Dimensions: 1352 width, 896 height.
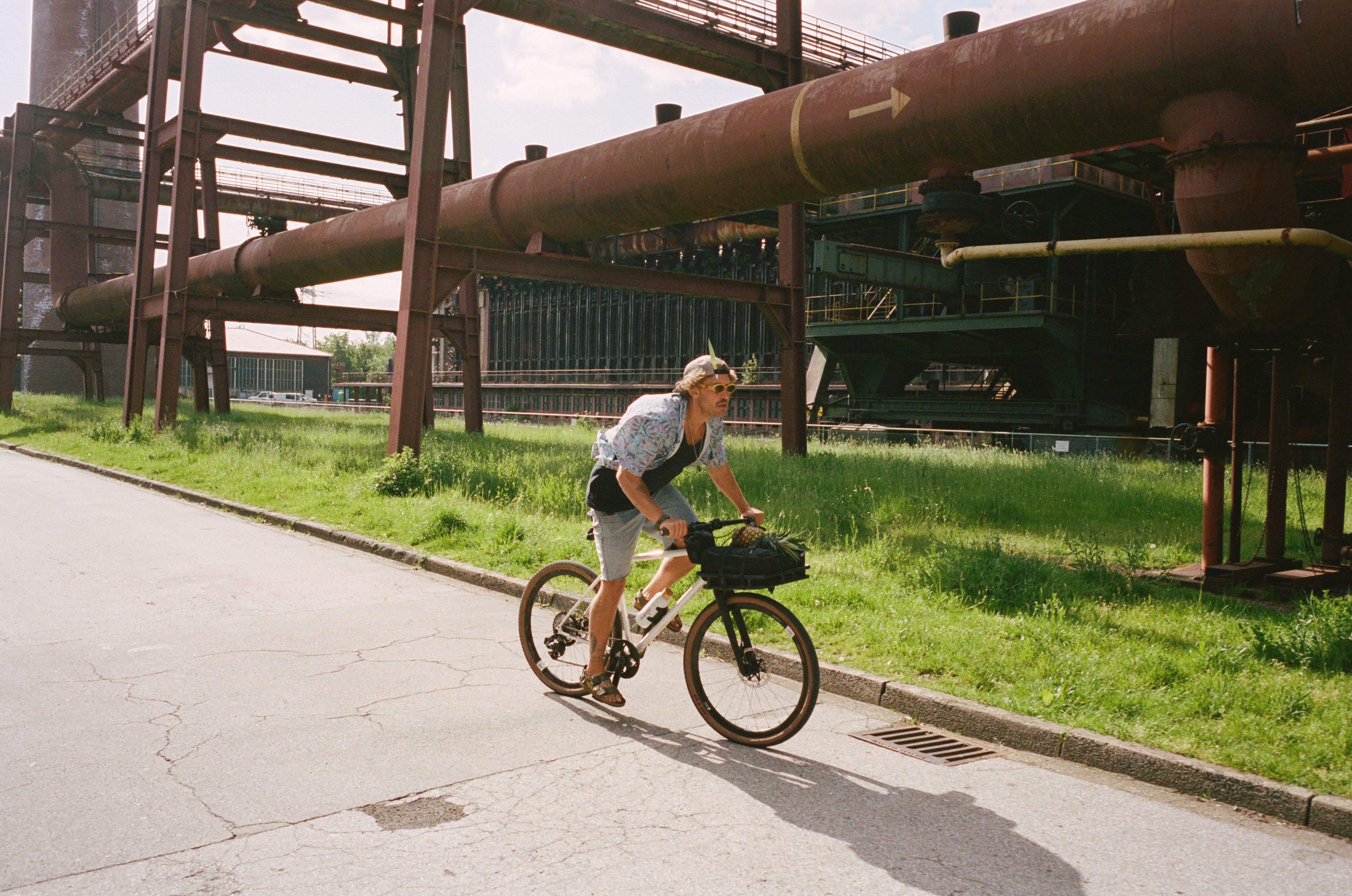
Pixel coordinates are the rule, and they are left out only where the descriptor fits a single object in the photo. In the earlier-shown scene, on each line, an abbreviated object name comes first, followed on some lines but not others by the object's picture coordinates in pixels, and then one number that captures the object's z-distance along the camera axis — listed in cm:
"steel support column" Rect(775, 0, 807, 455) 1608
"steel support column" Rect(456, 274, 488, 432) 2120
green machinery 2262
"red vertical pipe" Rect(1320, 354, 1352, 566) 759
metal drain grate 445
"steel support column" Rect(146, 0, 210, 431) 1877
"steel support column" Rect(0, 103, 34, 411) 3011
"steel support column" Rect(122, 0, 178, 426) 2061
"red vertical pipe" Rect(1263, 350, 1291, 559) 750
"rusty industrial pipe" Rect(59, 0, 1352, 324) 641
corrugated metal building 8581
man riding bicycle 422
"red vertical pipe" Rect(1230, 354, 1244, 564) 770
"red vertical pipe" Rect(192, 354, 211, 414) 3156
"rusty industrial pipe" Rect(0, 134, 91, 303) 3366
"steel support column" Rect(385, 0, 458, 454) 1273
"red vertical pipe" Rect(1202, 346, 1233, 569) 775
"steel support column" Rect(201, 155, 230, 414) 2625
